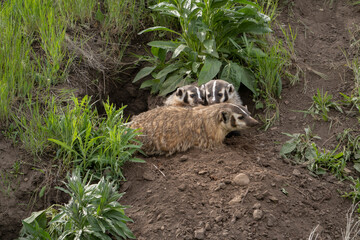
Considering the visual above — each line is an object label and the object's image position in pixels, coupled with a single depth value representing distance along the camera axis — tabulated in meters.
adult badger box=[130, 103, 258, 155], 4.09
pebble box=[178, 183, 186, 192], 3.39
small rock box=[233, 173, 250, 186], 3.38
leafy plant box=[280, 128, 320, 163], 3.85
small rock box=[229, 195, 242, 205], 3.20
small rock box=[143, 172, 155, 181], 3.64
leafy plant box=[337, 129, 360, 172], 3.79
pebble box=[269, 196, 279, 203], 3.22
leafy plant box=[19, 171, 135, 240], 2.87
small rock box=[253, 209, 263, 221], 3.05
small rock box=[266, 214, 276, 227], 3.03
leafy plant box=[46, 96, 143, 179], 3.57
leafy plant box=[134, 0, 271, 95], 4.59
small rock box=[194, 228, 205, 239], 2.94
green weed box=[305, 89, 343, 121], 4.27
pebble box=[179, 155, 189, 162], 3.94
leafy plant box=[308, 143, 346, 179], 3.65
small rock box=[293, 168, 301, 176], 3.63
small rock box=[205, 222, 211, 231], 3.00
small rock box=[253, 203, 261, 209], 3.12
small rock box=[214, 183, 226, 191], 3.36
